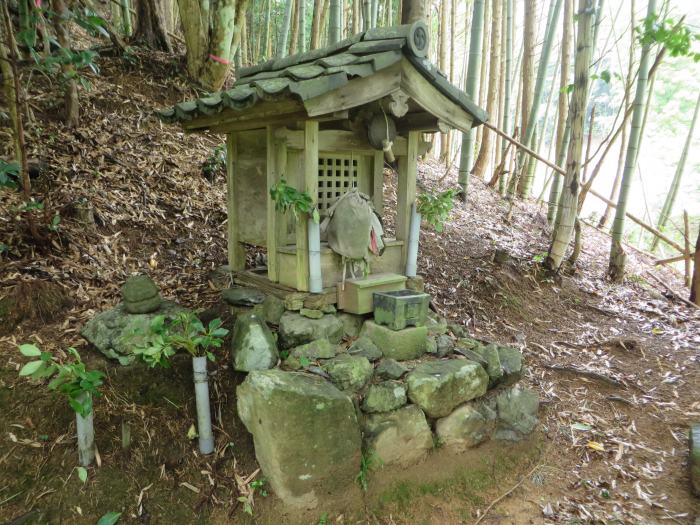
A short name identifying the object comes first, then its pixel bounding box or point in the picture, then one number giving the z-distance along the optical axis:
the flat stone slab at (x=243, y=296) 3.63
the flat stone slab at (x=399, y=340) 3.30
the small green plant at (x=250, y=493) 2.64
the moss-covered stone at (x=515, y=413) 3.35
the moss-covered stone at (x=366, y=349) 3.22
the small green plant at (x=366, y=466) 2.83
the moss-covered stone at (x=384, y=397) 2.92
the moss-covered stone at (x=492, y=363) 3.42
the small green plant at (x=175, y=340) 2.60
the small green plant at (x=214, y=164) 6.06
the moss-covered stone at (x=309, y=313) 3.35
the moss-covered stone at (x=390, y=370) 3.09
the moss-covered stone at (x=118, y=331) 3.10
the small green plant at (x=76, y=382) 2.20
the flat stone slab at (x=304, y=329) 3.20
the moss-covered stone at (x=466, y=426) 3.15
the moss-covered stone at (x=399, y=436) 2.90
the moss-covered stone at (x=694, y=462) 2.96
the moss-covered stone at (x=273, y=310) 3.39
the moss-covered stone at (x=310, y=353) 3.05
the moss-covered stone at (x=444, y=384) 3.04
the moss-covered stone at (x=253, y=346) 3.03
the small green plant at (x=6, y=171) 3.28
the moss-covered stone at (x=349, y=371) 2.91
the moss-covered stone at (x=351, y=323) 3.52
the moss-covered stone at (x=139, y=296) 3.29
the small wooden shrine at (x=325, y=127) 2.93
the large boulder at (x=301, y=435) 2.60
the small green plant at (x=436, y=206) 3.82
